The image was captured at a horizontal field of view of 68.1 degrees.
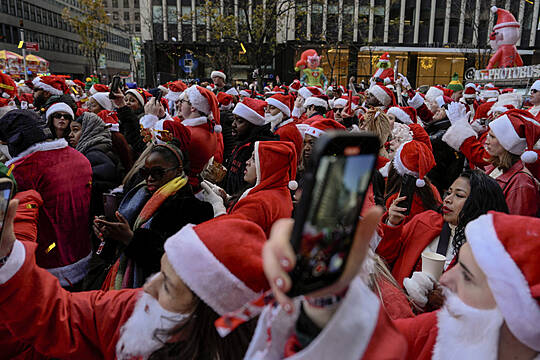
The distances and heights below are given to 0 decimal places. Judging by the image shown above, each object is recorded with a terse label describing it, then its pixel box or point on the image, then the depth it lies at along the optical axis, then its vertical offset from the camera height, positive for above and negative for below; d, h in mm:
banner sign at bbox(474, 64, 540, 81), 9664 +668
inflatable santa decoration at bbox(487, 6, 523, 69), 12000 +1728
